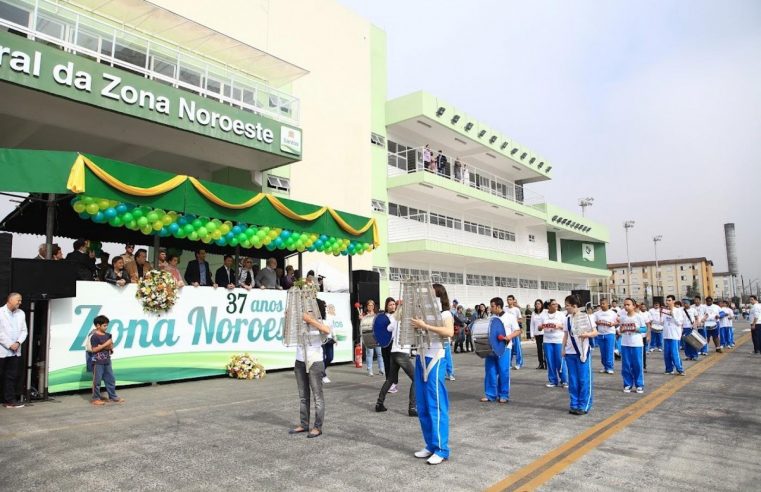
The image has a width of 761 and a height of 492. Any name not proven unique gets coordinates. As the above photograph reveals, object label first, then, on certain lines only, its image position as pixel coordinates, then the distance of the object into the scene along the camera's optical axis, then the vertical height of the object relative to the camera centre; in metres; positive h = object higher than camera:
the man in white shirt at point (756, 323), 18.22 -1.21
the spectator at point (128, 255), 12.19 +1.07
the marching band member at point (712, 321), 19.61 -1.18
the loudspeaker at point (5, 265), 8.97 +0.64
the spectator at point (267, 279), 14.76 +0.52
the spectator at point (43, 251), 10.14 +0.98
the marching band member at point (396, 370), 8.03 -1.22
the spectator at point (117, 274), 11.04 +0.56
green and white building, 14.47 +6.45
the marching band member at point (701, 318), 18.41 -1.01
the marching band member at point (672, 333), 12.69 -1.05
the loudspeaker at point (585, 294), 26.20 -0.12
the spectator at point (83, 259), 10.79 +0.88
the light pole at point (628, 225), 58.00 +7.40
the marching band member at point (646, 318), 15.20 -0.94
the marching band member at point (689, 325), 16.72 -1.17
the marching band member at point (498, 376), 9.19 -1.48
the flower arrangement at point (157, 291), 11.40 +0.18
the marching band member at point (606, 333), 11.48 -1.04
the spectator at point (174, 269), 12.23 +0.71
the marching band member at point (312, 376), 6.61 -1.02
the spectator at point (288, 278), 15.75 +0.58
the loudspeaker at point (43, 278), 9.23 +0.42
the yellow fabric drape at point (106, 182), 9.84 +2.42
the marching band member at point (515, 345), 13.43 -1.44
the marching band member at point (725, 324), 20.61 -1.35
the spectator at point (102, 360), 9.27 -1.07
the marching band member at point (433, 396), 5.39 -1.09
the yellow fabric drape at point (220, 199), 12.19 +2.44
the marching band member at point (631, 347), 10.27 -1.15
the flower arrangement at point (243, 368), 12.91 -1.76
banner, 10.12 -0.77
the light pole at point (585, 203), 57.72 +9.87
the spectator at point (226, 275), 13.61 +0.61
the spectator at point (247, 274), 14.68 +0.68
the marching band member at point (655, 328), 18.43 -1.37
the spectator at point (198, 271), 13.34 +0.71
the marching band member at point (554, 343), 10.84 -1.06
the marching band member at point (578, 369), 8.01 -1.20
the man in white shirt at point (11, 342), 8.62 -0.66
